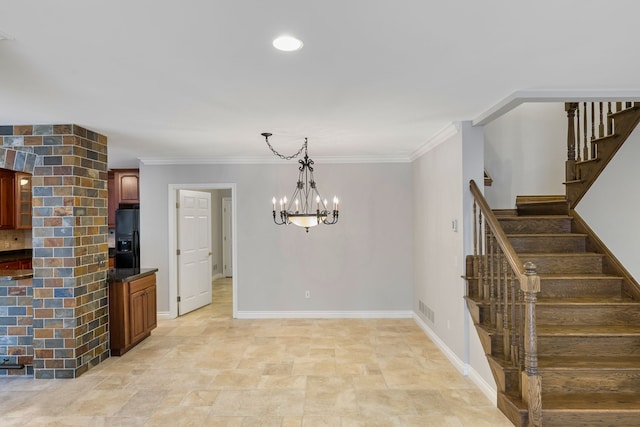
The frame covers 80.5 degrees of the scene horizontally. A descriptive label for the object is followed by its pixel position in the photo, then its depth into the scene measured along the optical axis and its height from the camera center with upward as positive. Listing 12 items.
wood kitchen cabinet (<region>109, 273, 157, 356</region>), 4.29 -1.14
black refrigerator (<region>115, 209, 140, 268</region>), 5.96 -0.32
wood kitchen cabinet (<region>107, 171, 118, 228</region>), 6.73 +0.32
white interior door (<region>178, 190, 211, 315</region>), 6.03 -0.57
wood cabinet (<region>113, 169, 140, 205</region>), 6.47 +0.51
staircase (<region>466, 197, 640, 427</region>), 2.70 -0.97
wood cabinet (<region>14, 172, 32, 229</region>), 5.89 +0.28
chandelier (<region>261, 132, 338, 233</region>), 5.79 +0.23
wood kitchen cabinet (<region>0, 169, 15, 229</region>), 5.70 +0.29
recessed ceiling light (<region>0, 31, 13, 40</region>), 1.90 +0.92
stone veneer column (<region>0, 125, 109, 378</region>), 3.69 -0.23
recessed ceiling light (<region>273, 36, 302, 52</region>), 1.98 +0.92
